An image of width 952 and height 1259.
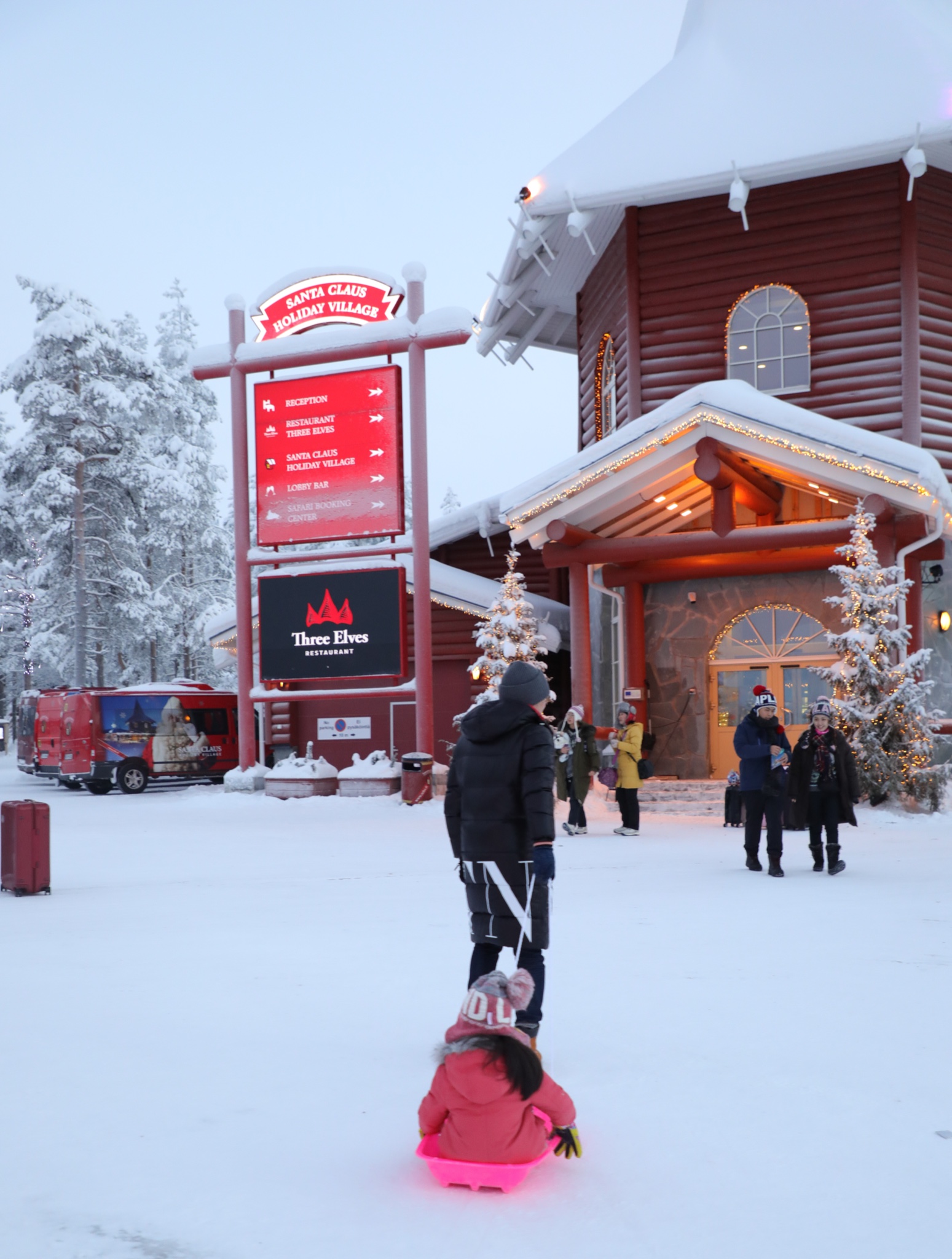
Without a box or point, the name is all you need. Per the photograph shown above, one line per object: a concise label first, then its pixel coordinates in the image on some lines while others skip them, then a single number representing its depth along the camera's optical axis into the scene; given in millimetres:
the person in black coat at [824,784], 10086
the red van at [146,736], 25297
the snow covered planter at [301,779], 20938
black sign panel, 20875
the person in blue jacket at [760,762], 10367
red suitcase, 9375
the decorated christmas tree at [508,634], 19266
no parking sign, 25031
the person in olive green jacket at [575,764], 14117
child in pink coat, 3488
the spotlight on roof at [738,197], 17812
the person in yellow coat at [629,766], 13750
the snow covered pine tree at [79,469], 38344
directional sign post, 21094
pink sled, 3529
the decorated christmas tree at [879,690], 14812
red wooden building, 17422
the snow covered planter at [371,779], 20562
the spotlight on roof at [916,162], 16922
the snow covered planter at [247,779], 21891
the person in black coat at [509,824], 4738
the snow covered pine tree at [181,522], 43625
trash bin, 19141
